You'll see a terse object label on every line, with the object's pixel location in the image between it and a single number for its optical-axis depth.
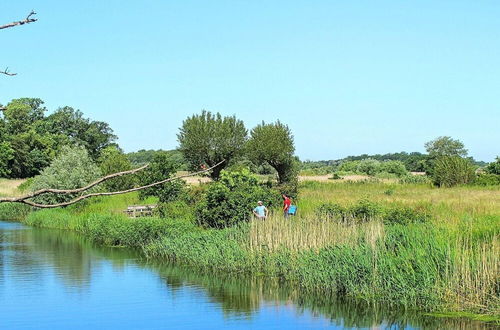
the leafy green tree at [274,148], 66.44
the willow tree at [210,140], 66.88
